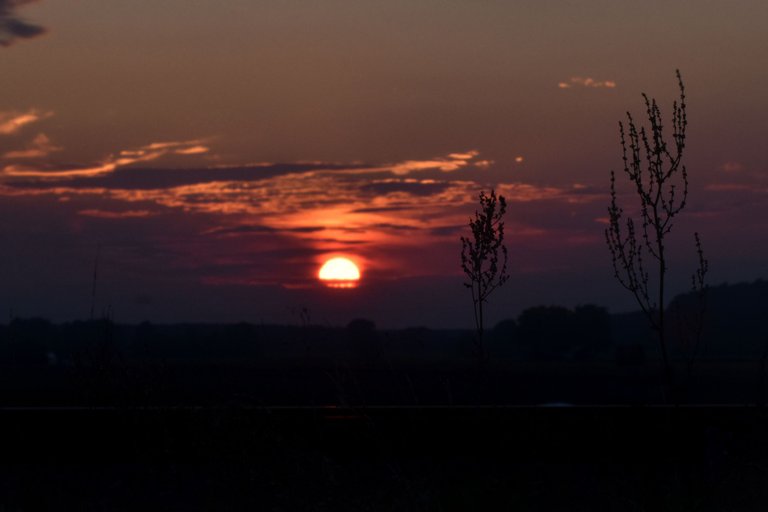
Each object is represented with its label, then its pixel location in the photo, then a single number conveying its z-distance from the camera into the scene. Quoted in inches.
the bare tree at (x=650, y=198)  498.9
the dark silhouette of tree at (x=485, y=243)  565.6
